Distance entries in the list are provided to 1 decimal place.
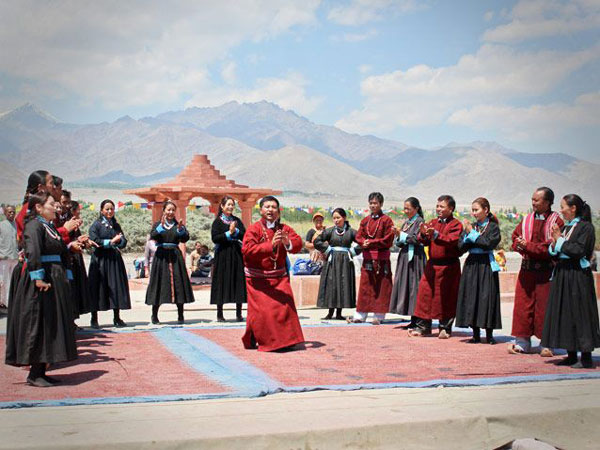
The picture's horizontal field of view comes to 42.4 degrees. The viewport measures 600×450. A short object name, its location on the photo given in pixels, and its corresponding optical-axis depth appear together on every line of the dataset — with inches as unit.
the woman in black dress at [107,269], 386.6
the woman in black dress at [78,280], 363.3
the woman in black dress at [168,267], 404.8
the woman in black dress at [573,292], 276.2
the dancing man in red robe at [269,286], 313.1
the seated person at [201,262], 657.0
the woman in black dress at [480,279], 332.8
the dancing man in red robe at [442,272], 352.5
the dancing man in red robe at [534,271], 301.6
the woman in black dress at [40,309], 237.3
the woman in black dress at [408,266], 390.9
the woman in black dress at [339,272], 430.9
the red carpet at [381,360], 258.4
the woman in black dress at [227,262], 411.5
